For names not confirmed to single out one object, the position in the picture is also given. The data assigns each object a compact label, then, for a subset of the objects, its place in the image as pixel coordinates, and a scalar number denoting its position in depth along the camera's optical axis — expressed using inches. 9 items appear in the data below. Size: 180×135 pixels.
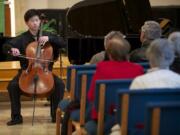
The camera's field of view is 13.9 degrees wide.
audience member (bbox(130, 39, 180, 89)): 179.4
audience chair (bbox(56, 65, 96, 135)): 243.9
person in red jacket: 207.4
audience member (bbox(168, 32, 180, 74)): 222.1
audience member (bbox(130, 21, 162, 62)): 255.9
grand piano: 402.4
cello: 324.9
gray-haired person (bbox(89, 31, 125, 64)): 245.8
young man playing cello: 342.8
